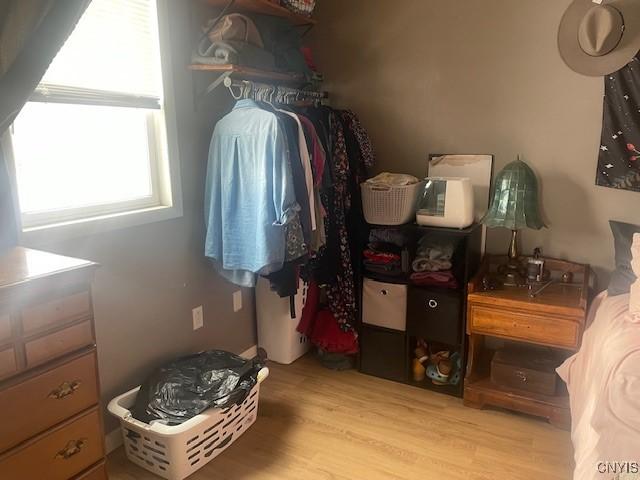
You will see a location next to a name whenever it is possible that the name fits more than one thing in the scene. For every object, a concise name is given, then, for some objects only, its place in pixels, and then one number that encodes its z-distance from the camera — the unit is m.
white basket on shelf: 2.58
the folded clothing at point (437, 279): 2.53
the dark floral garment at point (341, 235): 2.71
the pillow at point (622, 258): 2.19
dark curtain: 1.42
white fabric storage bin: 2.68
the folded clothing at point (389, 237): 2.77
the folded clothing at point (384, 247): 2.74
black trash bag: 2.02
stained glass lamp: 2.38
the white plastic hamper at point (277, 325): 2.90
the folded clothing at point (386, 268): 2.69
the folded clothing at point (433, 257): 2.57
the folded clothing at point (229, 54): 2.30
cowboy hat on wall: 2.22
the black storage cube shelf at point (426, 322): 2.51
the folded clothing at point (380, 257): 2.69
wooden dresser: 1.28
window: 1.87
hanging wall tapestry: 2.28
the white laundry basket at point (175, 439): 1.93
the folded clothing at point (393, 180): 2.62
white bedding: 1.26
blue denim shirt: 2.21
